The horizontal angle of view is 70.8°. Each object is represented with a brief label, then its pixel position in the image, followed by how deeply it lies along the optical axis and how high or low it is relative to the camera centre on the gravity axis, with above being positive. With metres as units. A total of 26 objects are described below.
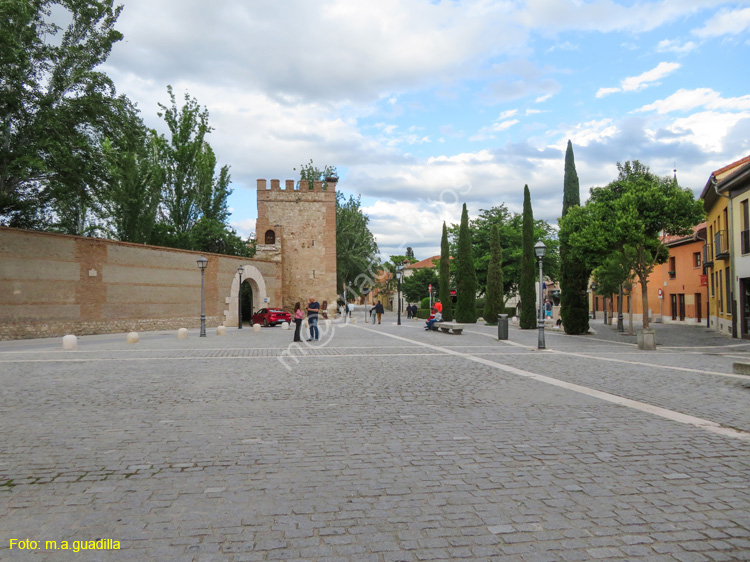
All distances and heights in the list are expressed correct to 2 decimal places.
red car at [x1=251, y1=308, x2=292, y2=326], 34.56 -1.18
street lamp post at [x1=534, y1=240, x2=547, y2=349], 16.52 -0.40
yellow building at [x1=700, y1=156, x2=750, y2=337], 21.94 +2.30
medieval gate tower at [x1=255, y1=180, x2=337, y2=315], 45.69 +5.27
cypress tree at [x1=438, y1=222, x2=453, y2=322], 44.84 +2.34
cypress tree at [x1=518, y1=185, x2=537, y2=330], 31.25 +0.83
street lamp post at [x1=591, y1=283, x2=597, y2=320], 53.80 -1.09
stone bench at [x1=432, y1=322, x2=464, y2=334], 23.87 -1.39
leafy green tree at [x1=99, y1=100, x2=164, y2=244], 33.81 +6.63
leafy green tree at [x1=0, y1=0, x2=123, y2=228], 19.25 +7.49
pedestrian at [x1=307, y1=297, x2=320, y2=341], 19.56 -0.71
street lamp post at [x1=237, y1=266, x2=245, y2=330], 31.03 -0.81
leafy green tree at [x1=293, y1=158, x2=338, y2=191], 55.69 +13.26
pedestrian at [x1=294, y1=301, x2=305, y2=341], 20.03 -0.83
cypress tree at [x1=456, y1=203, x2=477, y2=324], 39.75 +1.03
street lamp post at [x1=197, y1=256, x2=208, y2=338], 23.69 +1.56
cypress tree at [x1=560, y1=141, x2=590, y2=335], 25.83 +0.21
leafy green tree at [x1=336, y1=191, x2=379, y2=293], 51.75 +4.62
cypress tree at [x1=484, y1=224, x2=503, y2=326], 38.75 +0.93
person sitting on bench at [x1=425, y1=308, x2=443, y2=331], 27.70 -1.18
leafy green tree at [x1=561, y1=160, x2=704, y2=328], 18.83 +2.87
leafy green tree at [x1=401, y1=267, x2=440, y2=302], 80.19 +2.23
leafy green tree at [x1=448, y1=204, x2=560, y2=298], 47.22 +4.97
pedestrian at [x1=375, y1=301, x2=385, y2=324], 36.38 -0.78
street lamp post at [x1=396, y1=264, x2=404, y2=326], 33.69 +1.65
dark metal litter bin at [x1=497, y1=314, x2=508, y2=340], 20.88 -1.20
